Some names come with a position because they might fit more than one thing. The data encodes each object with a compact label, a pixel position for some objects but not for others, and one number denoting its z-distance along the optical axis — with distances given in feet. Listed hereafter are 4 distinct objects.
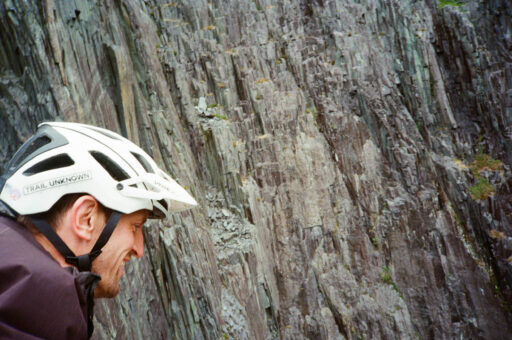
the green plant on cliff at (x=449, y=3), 61.46
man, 4.70
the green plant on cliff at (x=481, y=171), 54.58
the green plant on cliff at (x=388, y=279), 48.24
